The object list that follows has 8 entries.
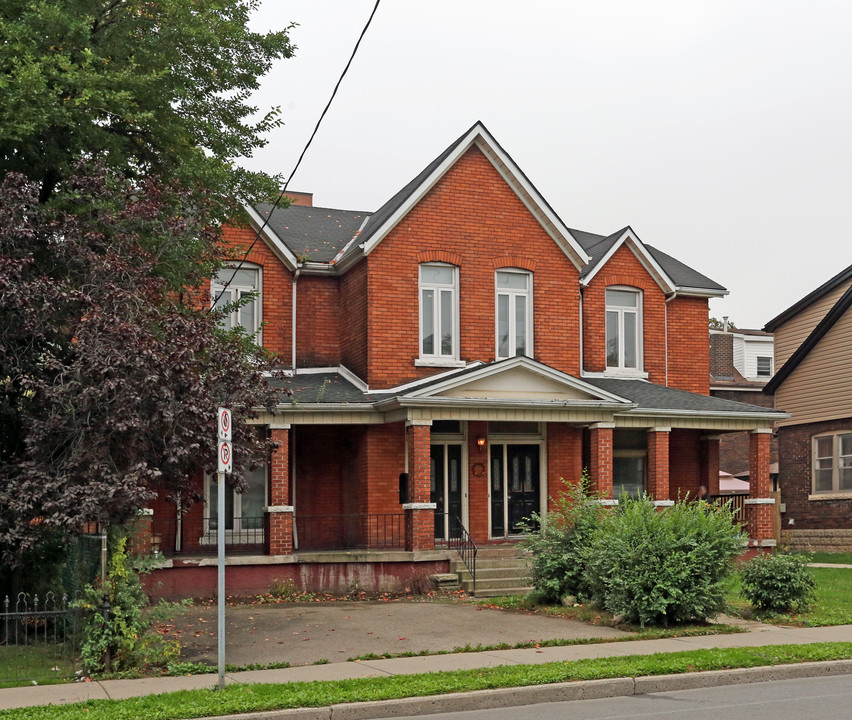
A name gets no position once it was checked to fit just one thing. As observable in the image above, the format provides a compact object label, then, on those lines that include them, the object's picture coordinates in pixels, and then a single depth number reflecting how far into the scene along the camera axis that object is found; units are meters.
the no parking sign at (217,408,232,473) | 10.34
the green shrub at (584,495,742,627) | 14.39
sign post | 10.29
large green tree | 14.02
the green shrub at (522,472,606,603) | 16.66
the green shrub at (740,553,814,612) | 15.52
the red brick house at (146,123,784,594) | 21.19
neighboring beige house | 30.03
